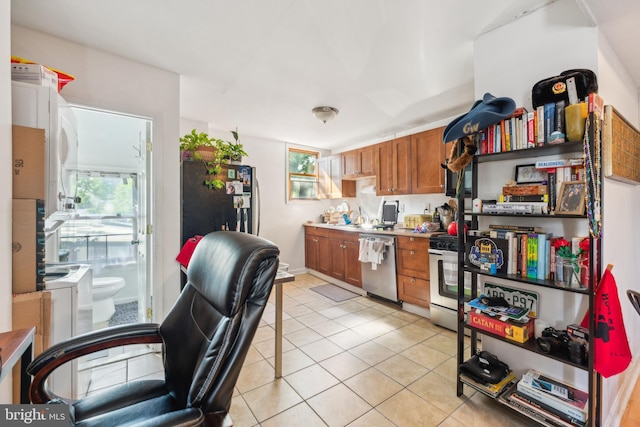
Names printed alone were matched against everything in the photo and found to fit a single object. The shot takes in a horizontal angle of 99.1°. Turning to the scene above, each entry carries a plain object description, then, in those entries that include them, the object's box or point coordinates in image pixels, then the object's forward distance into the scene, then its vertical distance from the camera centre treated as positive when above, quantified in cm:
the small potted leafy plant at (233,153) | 285 +65
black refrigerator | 264 +13
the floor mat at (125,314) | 300 -118
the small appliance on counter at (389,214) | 422 -1
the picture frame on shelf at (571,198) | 137 +8
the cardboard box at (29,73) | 147 +76
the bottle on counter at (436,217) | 355 -5
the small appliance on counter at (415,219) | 369 -8
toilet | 277 -91
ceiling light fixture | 327 +121
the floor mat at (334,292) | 391 -119
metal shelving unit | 133 -37
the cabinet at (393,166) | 377 +68
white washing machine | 156 -60
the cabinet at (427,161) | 337 +67
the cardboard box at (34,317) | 134 -52
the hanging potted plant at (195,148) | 271 +65
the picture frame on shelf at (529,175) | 162 +24
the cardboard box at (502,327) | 157 -69
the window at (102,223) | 328 -11
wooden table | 84 -44
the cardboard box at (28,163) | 138 +26
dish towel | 354 -51
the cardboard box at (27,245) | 137 -16
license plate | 168 -54
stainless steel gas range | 281 -71
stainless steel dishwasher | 350 -76
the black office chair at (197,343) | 90 -52
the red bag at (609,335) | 132 -60
